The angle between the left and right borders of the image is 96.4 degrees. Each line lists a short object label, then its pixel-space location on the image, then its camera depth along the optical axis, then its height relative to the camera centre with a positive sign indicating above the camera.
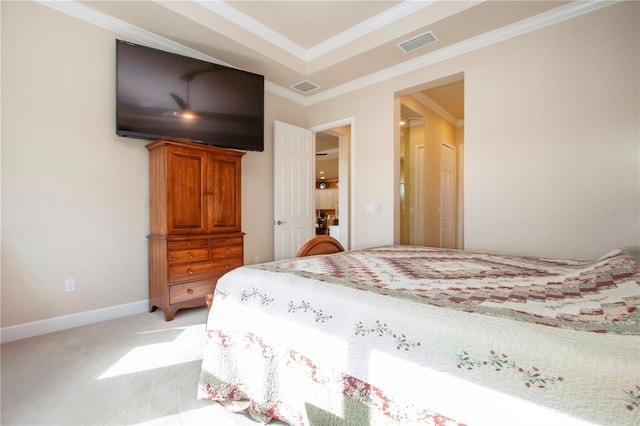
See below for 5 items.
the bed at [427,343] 0.64 -0.38
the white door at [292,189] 4.15 +0.35
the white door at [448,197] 5.48 +0.27
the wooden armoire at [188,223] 2.76 -0.11
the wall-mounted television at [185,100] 2.73 +1.21
